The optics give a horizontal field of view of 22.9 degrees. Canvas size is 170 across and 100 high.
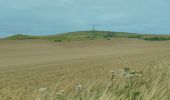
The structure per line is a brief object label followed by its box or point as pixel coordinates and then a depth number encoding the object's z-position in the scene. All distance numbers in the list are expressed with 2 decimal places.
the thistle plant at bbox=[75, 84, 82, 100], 5.88
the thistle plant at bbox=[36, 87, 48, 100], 5.38
